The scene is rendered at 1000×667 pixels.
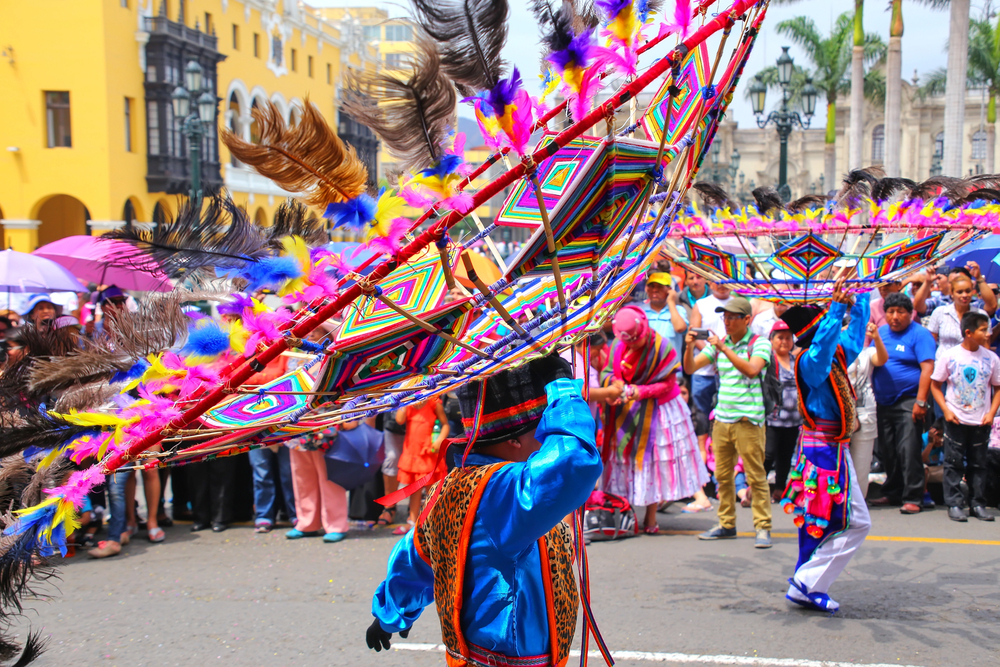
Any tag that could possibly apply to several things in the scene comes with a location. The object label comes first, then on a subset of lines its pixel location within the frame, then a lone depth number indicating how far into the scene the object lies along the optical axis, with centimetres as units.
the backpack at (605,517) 686
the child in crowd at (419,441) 703
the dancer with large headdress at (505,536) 239
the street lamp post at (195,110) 1533
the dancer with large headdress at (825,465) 492
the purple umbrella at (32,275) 824
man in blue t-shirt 761
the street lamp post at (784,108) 1530
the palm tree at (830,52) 3272
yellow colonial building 2820
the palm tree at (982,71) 3553
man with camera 661
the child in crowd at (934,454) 793
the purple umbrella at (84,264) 862
